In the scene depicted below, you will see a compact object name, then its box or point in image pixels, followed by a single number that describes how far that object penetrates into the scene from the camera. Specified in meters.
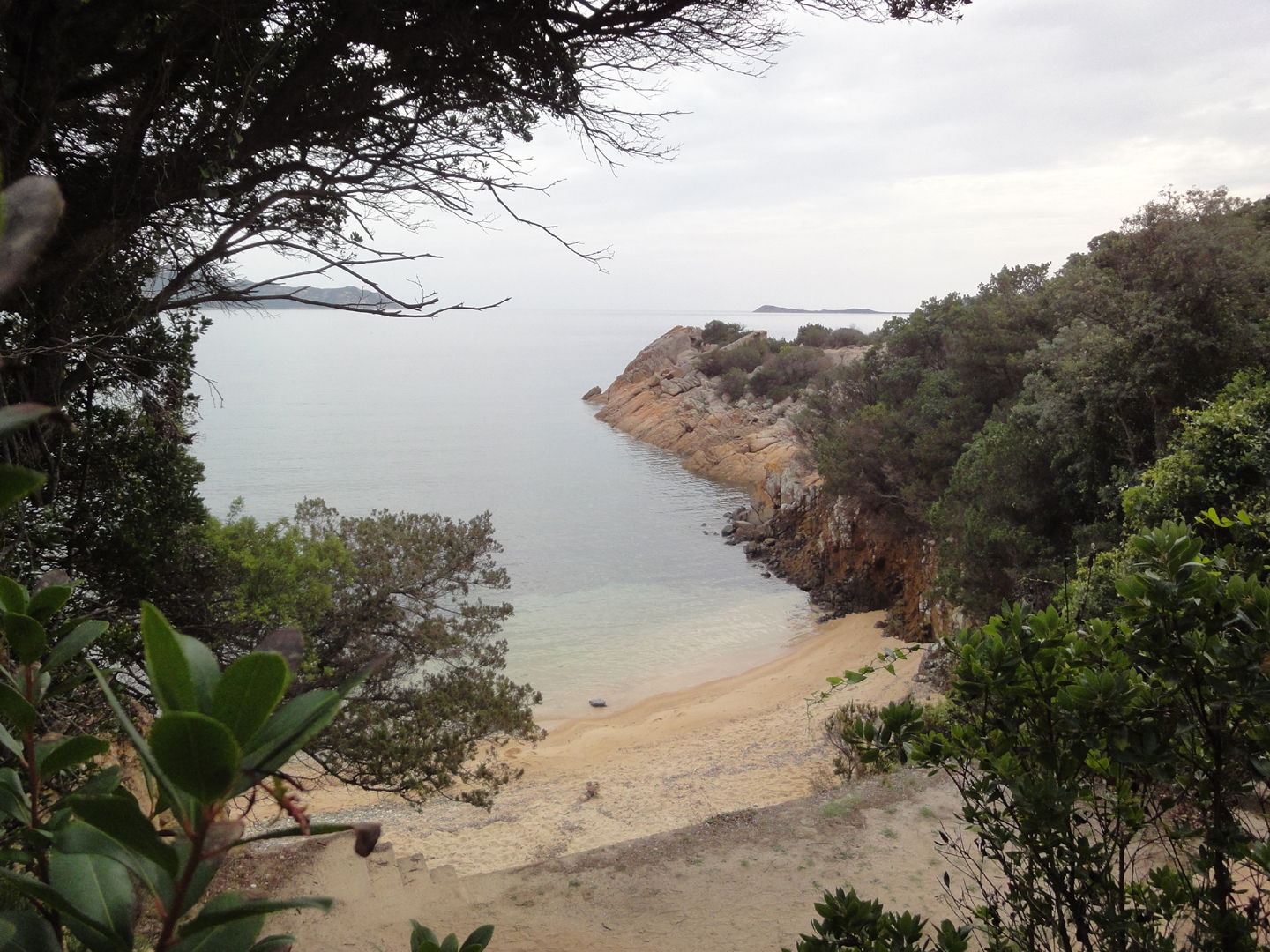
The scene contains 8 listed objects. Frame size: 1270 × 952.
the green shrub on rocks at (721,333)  52.19
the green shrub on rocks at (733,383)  43.22
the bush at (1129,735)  1.81
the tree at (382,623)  7.50
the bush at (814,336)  49.38
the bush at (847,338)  48.86
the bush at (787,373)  41.53
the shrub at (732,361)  45.31
